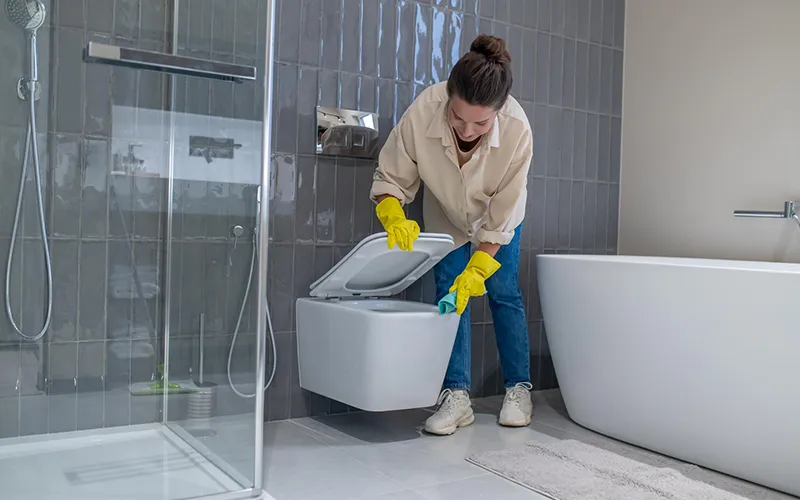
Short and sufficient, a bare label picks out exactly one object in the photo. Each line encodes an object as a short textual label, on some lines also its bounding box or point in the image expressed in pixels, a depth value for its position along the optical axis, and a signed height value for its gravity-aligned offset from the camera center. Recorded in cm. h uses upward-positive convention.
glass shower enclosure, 194 -8
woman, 267 +18
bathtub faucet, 310 +12
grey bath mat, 224 -70
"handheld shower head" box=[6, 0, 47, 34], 183 +48
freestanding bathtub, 224 -36
